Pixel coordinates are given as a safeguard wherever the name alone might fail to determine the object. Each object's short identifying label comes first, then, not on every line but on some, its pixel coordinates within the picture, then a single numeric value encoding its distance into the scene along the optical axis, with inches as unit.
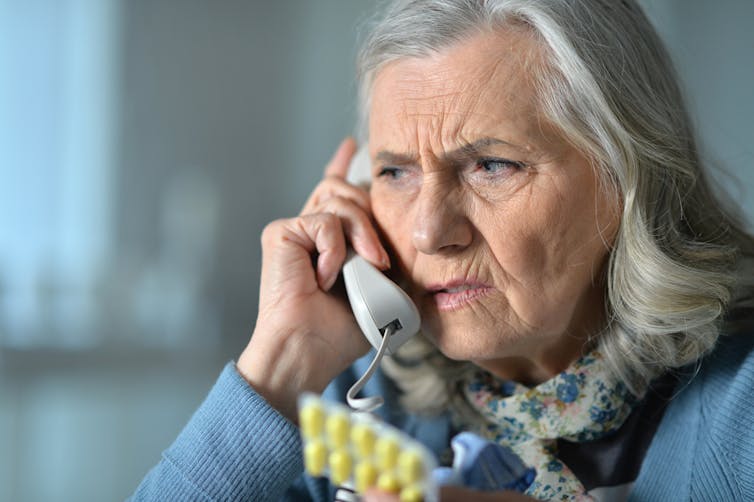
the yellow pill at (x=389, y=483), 25.0
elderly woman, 42.9
